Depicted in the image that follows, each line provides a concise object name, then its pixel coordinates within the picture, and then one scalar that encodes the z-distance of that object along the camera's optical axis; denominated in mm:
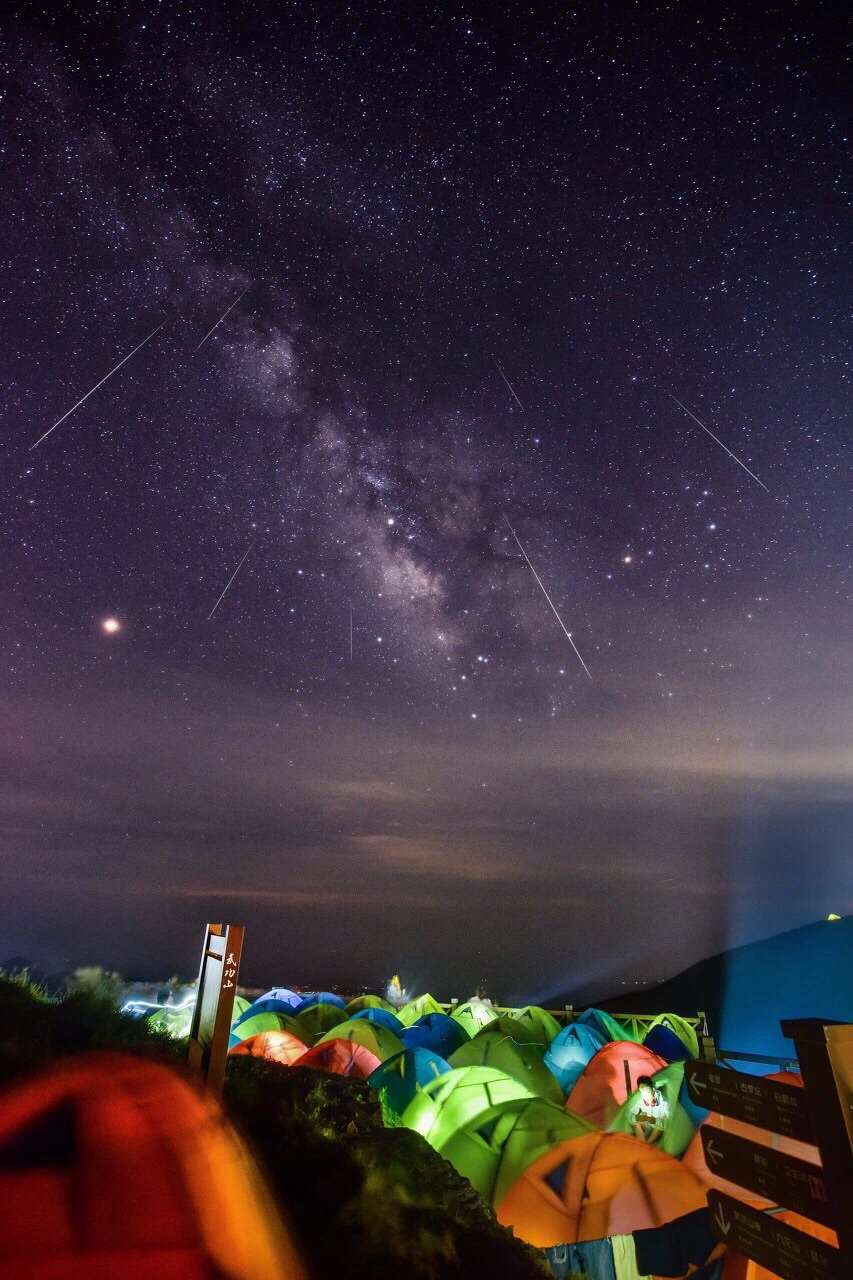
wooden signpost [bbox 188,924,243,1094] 7273
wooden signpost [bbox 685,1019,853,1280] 3387
